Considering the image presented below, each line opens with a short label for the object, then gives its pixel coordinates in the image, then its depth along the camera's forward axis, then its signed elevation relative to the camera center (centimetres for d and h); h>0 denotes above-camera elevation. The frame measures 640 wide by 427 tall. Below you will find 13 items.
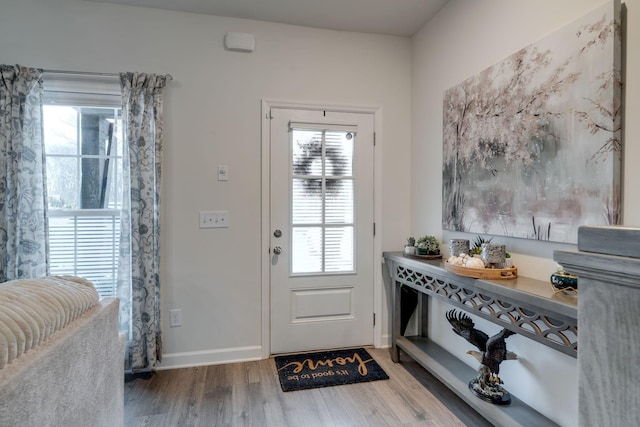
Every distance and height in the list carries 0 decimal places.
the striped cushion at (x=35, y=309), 81 -29
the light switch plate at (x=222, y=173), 258 +30
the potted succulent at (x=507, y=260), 176 -26
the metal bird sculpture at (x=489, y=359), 180 -83
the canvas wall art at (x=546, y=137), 138 +38
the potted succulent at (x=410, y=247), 253 -27
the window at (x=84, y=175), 237 +26
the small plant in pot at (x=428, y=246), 241 -25
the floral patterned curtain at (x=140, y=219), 233 -6
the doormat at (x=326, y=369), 228 -117
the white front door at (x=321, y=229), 269 -15
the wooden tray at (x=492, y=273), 171 -32
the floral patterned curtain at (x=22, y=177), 216 +22
